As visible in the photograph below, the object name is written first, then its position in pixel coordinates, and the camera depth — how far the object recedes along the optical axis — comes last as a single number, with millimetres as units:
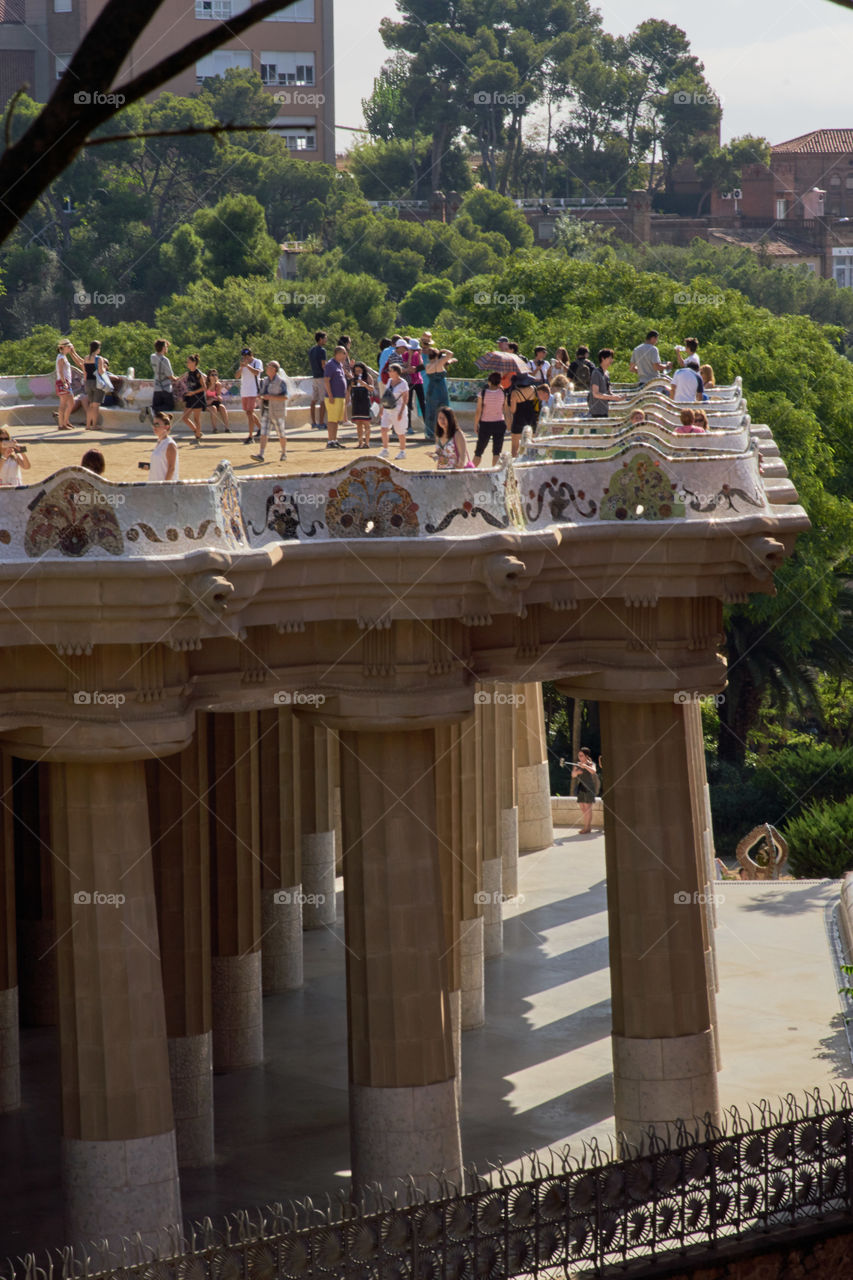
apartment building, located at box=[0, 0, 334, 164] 140625
